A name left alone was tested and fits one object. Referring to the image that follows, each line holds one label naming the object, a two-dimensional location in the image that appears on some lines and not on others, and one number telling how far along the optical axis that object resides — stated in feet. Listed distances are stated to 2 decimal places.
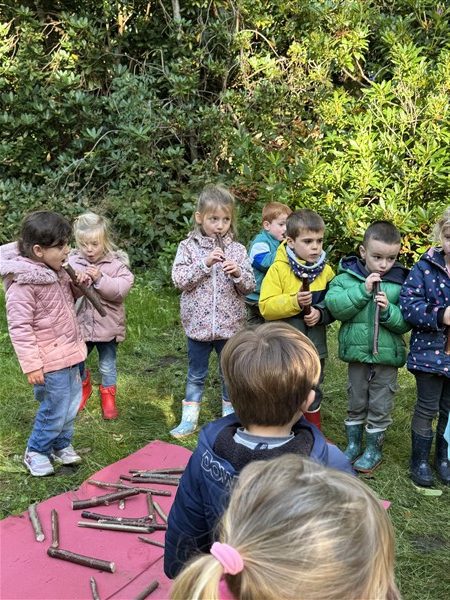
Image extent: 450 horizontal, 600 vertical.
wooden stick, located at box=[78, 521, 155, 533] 11.17
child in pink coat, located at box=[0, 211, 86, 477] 12.14
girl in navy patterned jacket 12.26
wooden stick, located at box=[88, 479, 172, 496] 12.40
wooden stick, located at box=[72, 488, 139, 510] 11.82
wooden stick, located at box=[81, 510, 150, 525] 11.40
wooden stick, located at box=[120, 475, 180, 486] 12.77
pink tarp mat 9.60
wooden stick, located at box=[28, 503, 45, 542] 10.82
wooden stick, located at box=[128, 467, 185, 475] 13.12
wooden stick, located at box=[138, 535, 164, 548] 10.75
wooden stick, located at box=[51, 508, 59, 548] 10.61
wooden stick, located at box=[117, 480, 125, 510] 11.99
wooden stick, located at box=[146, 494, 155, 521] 11.55
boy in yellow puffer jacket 13.60
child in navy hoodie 6.57
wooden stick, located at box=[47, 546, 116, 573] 10.05
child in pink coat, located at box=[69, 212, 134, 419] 15.03
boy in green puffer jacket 12.80
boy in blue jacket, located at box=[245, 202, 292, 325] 16.99
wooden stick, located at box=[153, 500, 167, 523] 11.58
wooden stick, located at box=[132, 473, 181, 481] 12.90
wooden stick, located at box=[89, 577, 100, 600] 9.33
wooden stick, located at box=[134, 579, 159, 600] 9.36
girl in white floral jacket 14.35
